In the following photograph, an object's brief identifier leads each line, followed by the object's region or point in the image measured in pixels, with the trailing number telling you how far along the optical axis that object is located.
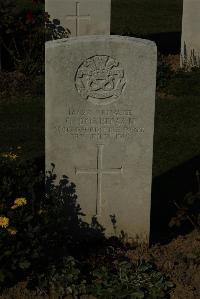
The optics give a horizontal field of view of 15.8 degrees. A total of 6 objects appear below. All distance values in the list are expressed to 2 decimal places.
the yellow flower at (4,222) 5.22
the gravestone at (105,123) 5.79
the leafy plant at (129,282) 5.38
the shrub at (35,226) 5.24
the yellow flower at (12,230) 5.17
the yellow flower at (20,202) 5.46
